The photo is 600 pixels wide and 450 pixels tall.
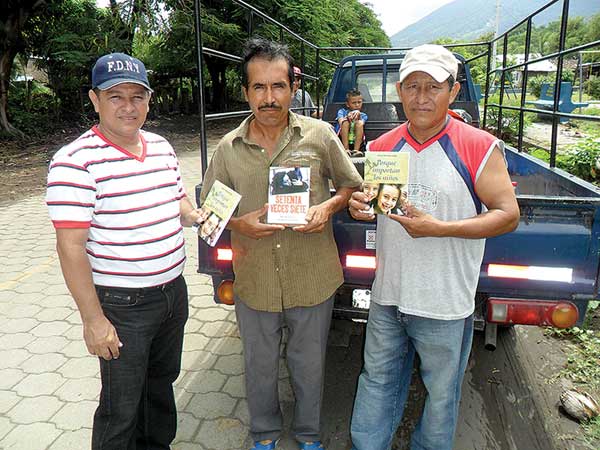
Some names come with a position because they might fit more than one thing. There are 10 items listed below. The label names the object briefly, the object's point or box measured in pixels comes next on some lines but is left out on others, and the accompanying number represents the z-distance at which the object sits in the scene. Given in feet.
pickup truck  7.30
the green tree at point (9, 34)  40.04
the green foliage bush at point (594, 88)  81.41
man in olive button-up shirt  6.84
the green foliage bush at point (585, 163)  22.62
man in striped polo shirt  5.74
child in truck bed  16.05
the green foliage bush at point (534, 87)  91.60
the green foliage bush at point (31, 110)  46.29
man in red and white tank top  5.87
